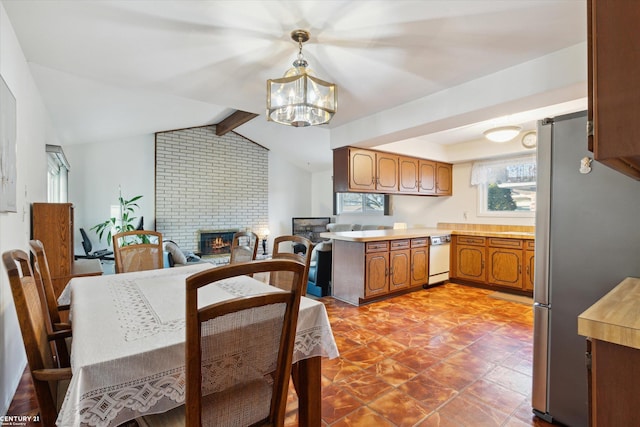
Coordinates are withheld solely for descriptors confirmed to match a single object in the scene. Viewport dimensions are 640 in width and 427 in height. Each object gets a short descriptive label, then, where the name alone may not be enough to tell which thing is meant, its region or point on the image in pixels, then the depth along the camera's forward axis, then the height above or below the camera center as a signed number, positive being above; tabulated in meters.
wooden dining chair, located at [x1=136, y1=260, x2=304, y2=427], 0.83 -0.44
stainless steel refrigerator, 1.48 -0.18
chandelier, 1.85 +0.74
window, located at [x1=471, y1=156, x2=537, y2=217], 4.46 +0.43
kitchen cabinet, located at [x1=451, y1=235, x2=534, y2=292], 4.08 -0.69
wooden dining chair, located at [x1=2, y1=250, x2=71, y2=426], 0.99 -0.49
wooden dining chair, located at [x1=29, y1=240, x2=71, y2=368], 1.45 -0.49
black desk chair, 5.17 -0.71
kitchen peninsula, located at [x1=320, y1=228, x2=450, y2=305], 3.74 -0.68
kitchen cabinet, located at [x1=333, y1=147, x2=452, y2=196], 3.90 +0.57
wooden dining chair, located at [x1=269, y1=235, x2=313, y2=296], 1.89 -0.30
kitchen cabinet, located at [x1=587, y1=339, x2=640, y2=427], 0.92 -0.53
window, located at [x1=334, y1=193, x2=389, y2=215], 6.52 +0.21
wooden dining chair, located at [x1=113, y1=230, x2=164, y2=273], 2.48 -0.38
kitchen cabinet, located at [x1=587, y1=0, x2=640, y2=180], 0.83 +0.38
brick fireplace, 6.46 +0.65
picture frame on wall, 1.64 +0.35
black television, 8.05 -0.36
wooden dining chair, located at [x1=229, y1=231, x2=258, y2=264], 2.45 -0.33
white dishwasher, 4.56 -0.69
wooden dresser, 2.67 -0.23
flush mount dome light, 3.21 +0.87
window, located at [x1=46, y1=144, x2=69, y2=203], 3.77 +0.60
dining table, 0.88 -0.46
